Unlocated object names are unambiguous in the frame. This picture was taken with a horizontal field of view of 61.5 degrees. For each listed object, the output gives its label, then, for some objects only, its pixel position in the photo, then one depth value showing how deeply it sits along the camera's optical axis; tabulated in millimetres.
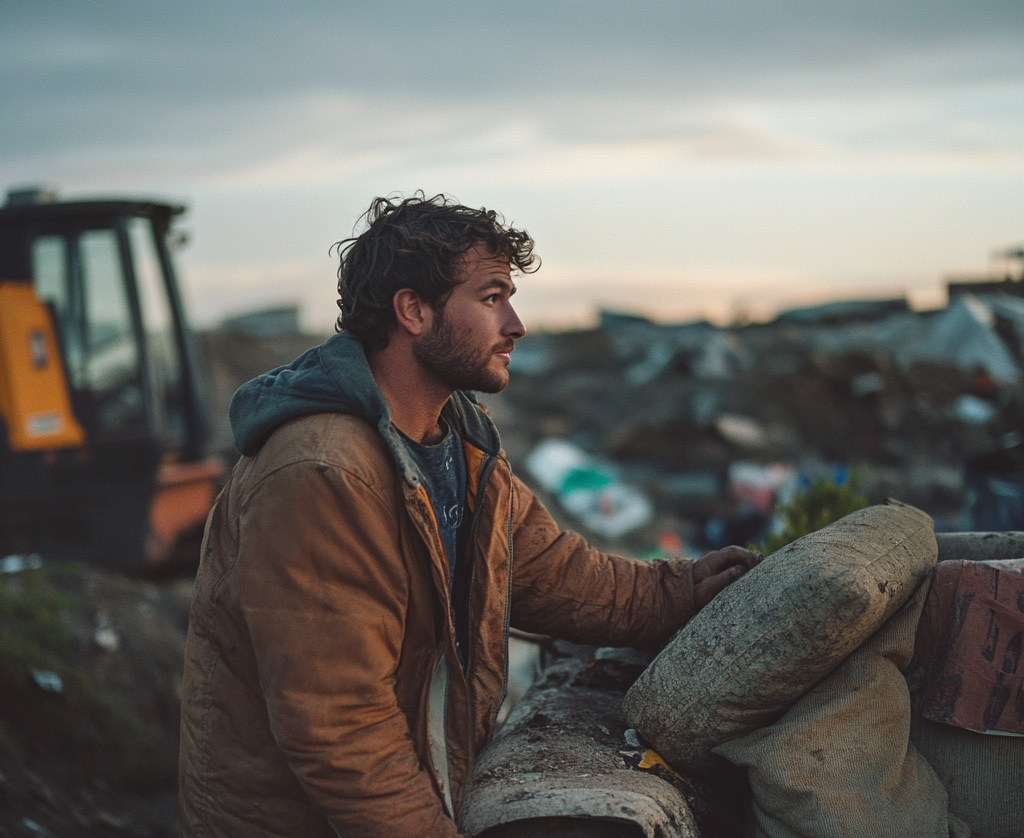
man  1700
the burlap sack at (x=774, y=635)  1821
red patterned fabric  1896
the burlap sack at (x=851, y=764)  1771
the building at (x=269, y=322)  22578
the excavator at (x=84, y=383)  6160
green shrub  3223
